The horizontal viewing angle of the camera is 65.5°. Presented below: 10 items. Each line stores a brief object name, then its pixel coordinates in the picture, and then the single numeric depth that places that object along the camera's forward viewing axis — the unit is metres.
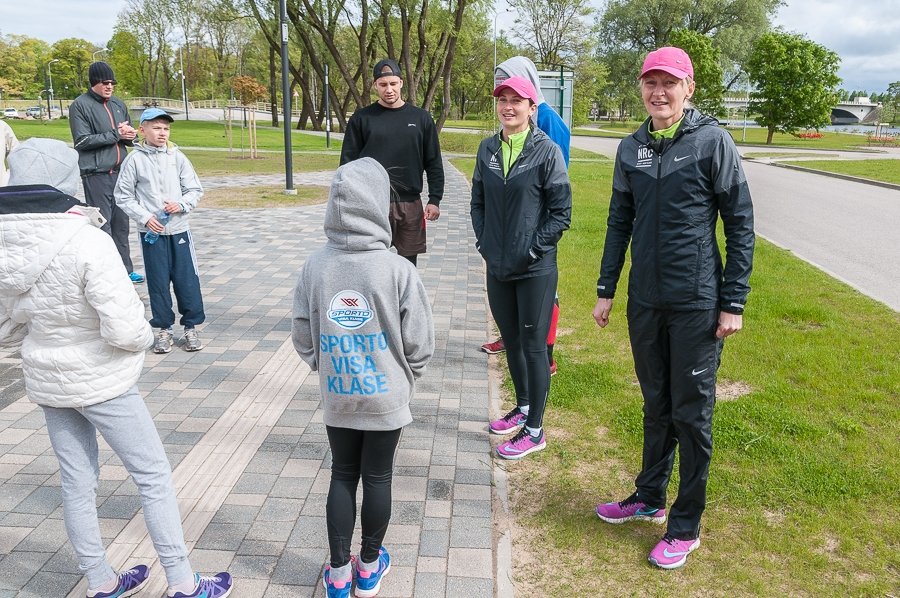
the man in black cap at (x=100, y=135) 6.55
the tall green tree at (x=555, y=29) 59.34
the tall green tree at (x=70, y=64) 86.31
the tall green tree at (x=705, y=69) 51.56
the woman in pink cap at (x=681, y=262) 2.79
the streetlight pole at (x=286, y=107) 14.19
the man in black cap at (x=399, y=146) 5.09
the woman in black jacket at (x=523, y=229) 3.80
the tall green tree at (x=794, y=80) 44.75
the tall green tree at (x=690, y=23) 57.16
